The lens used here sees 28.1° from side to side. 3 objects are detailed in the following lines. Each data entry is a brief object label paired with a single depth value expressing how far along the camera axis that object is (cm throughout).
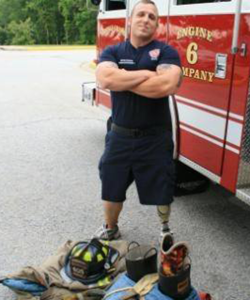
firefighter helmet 317
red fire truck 337
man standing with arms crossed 328
